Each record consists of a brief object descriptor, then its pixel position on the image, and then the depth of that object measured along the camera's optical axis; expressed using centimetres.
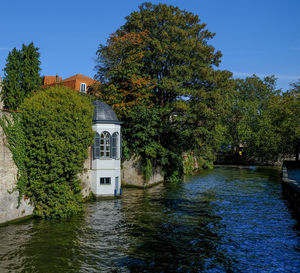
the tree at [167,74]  3312
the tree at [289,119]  4962
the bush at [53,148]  1866
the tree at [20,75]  3603
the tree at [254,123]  6604
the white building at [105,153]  2598
